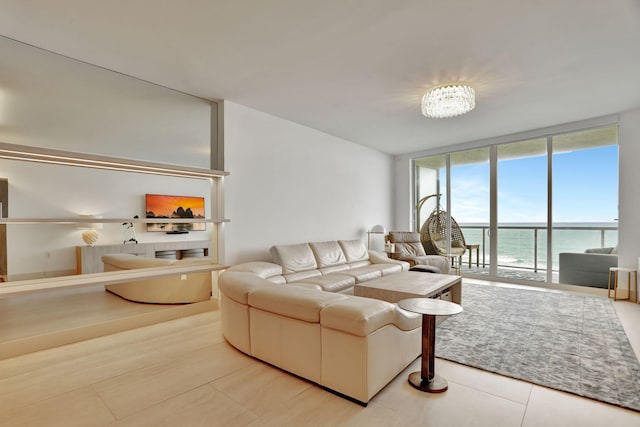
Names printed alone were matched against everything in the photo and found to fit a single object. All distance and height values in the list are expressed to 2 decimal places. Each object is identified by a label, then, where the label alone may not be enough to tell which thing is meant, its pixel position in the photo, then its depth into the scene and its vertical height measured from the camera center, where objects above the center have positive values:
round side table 2.04 -0.96
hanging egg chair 6.39 -0.54
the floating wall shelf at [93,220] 2.59 -0.10
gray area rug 2.14 -1.23
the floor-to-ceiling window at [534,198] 4.93 +0.20
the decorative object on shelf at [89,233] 3.38 -0.25
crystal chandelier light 3.30 +1.22
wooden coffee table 3.13 -0.86
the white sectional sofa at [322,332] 1.87 -0.87
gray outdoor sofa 4.68 -0.91
